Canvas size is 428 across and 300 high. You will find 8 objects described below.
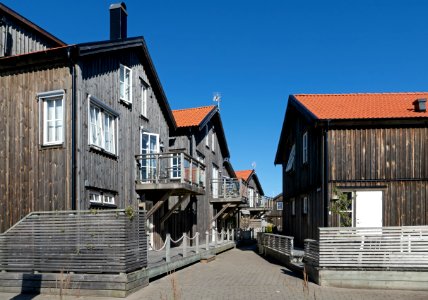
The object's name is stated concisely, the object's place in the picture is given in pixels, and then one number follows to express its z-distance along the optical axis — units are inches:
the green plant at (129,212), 452.4
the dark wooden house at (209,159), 1018.7
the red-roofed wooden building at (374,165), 665.0
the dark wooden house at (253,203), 1540.7
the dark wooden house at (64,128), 542.6
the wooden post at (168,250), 587.8
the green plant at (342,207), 650.5
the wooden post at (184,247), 677.4
